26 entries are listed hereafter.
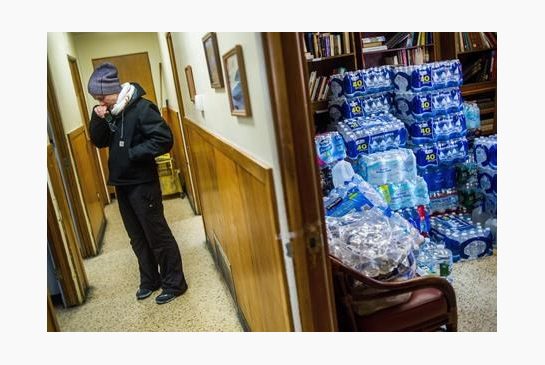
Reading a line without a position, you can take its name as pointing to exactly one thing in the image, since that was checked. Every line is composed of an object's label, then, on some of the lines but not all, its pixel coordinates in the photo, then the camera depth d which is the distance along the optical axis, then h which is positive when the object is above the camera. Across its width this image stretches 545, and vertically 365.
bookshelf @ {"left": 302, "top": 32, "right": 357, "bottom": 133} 3.64 +0.20
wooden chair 1.30 -0.80
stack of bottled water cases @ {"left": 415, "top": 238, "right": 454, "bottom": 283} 2.22 -1.07
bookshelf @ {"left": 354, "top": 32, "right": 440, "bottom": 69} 3.78 +0.23
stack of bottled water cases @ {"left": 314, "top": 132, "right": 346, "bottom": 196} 2.52 -0.45
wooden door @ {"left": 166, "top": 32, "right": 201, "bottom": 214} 2.76 -0.38
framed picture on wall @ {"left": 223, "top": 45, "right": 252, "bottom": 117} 1.07 +0.04
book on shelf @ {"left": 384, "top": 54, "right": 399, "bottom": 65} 3.87 +0.13
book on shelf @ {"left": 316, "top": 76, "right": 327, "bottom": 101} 3.75 -0.05
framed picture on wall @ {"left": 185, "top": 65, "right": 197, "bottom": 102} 2.22 +0.11
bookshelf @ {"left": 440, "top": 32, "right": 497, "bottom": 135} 3.81 -0.05
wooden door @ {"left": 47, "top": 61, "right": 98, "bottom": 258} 2.59 -0.39
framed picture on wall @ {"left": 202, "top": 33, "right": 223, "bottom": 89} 1.38 +0.14
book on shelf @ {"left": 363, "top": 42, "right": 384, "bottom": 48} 3.78 +0.29
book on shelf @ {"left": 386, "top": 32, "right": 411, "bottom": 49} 3.78 +0.31
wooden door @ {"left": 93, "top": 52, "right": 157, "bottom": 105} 3.06 +0.35
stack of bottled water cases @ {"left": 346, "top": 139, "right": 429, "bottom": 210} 2.50 -0.65
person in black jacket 1.90 -0.23
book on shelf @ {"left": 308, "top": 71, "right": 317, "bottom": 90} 3.69 +0.06
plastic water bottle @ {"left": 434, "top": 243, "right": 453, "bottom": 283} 2.12 -1.06
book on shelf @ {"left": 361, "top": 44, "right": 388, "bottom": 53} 3.77 +0.25
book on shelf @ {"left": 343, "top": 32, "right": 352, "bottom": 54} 3.69 +0.33
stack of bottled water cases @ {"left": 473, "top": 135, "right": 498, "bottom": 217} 2.58 -0.70
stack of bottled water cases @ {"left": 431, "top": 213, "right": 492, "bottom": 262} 2.44 -1.06
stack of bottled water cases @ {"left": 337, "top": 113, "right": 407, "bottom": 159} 2.61 -0.38
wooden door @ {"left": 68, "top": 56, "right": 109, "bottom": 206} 3.45 -0.01
